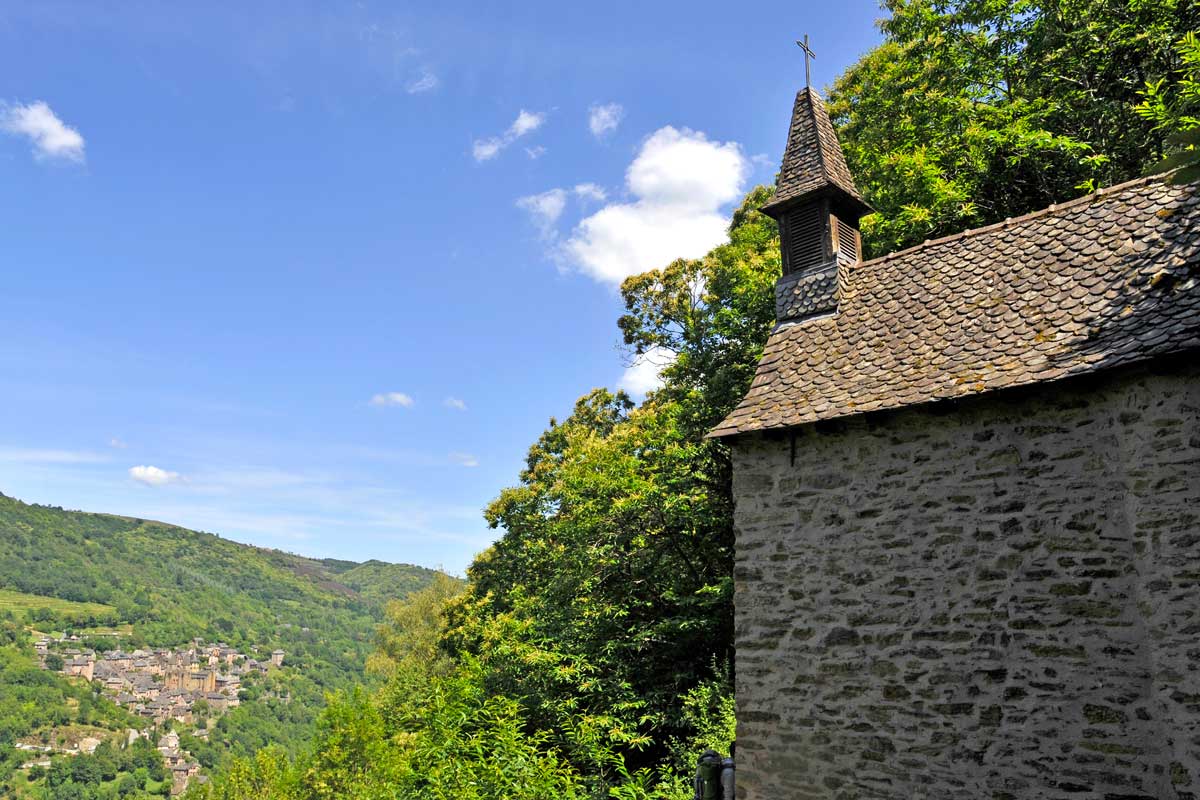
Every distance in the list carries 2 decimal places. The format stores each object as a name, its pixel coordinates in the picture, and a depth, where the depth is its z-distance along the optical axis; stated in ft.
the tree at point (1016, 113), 41.70
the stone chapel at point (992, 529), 19.33
